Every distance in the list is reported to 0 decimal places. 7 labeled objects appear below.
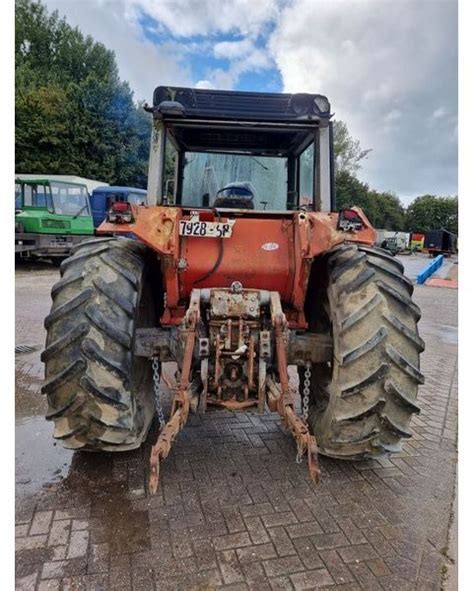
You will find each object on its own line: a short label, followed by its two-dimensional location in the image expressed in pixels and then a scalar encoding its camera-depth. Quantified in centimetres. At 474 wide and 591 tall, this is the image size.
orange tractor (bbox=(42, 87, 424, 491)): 265
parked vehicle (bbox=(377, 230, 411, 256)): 3888
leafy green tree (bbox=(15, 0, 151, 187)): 2528
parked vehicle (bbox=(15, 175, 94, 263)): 1438
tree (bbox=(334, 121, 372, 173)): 4541
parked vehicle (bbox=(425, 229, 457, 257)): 3353
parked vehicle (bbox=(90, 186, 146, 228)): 1967
